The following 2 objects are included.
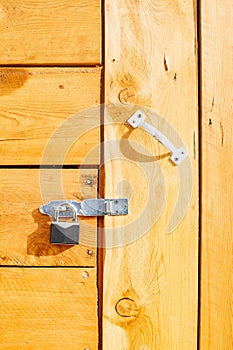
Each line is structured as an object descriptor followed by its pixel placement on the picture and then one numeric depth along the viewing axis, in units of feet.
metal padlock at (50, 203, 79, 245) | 4.53
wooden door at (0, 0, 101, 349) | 4.63
